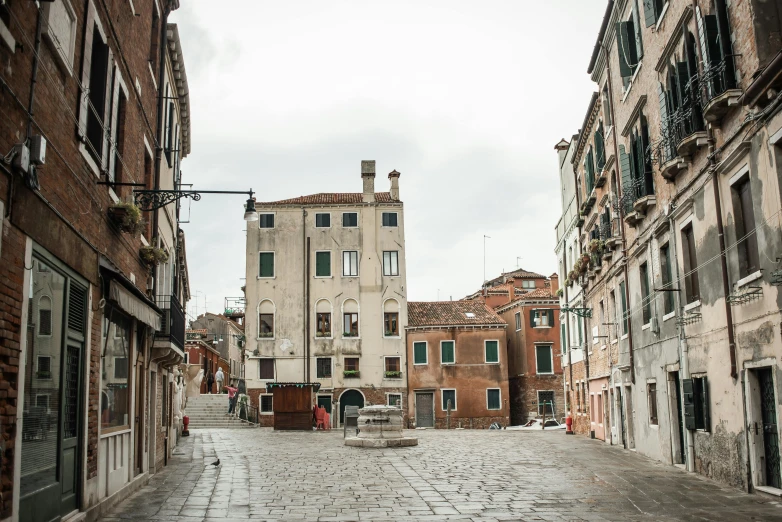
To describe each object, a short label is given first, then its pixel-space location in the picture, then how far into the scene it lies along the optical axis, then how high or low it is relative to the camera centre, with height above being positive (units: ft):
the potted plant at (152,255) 46.44 +7.98
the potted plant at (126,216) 35.70 +8.06
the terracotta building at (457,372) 146.30 +0.63
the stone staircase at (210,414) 129.59 -5.77
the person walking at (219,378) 169.54 +0.85
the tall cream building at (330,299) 145.89 +15.75
